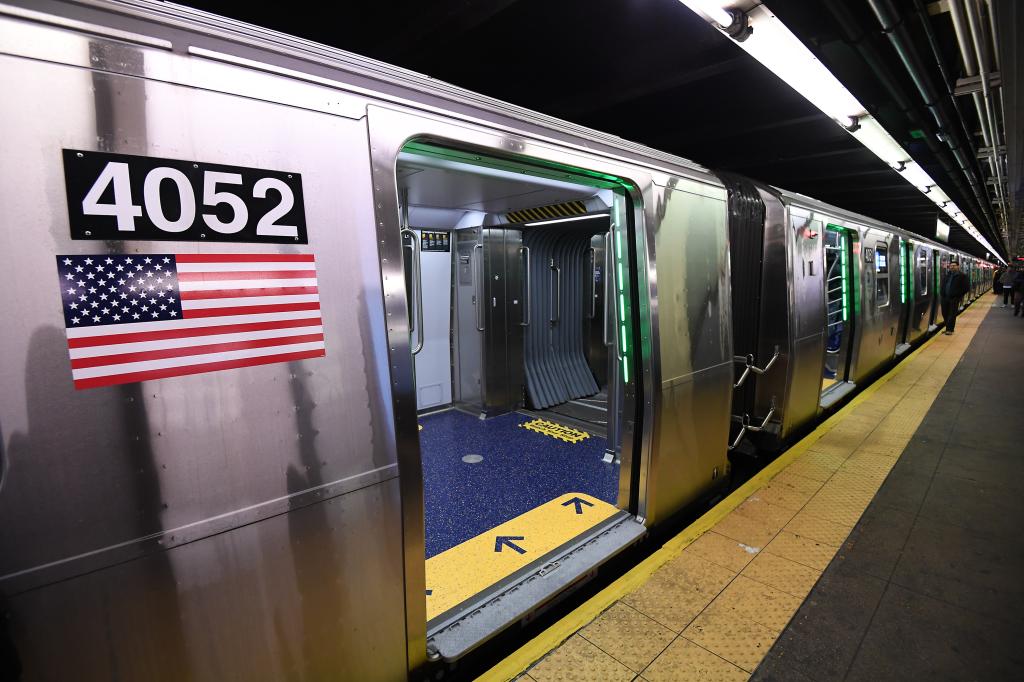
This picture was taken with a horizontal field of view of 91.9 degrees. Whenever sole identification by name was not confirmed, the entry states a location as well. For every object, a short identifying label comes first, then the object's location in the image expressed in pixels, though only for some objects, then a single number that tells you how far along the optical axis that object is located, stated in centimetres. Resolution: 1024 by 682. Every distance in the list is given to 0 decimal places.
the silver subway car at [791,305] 422
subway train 116
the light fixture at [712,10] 219
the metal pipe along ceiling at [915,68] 276
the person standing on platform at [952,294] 1222
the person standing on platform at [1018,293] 1736
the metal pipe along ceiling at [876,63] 283
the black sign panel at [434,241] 607
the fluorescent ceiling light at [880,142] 396
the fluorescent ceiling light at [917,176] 544
